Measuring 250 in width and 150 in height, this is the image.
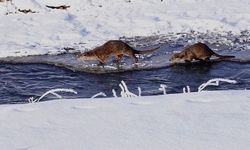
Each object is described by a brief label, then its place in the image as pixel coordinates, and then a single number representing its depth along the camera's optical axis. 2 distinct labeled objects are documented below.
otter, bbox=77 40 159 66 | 17.04
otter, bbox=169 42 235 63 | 16.76
